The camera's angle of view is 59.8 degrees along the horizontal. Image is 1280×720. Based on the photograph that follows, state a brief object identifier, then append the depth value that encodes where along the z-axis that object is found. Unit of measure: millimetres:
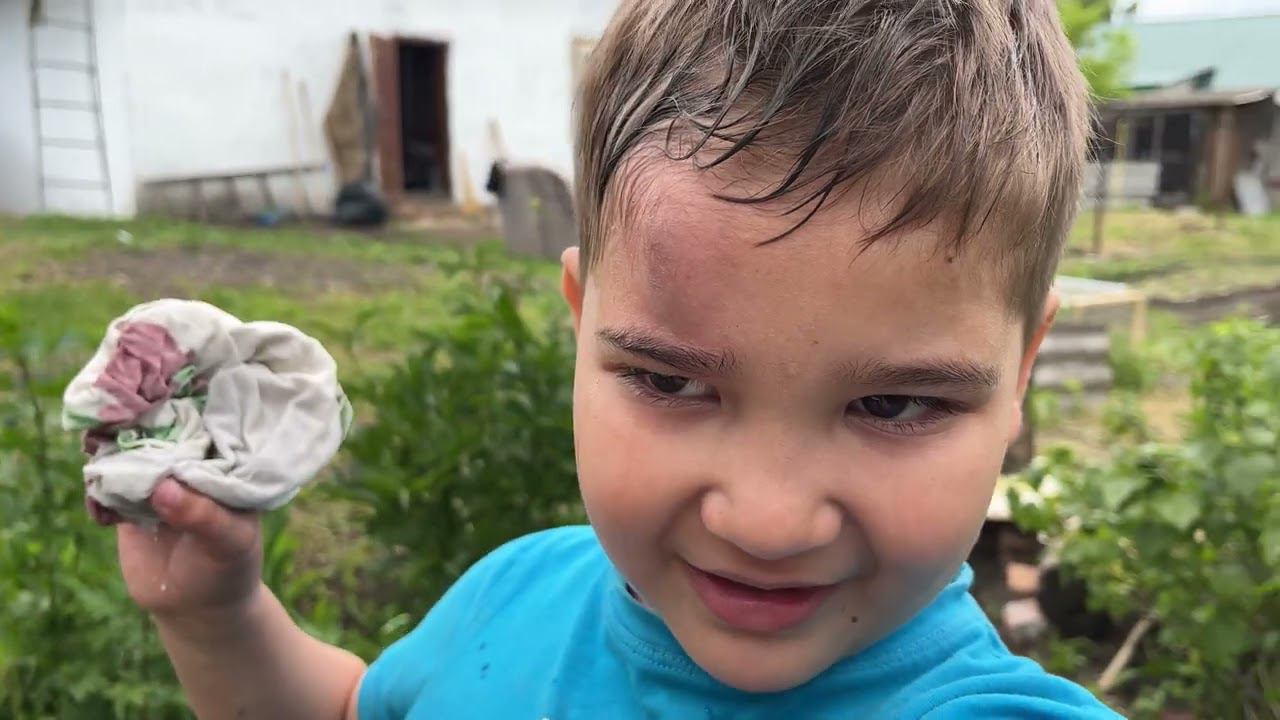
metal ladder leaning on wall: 12102
